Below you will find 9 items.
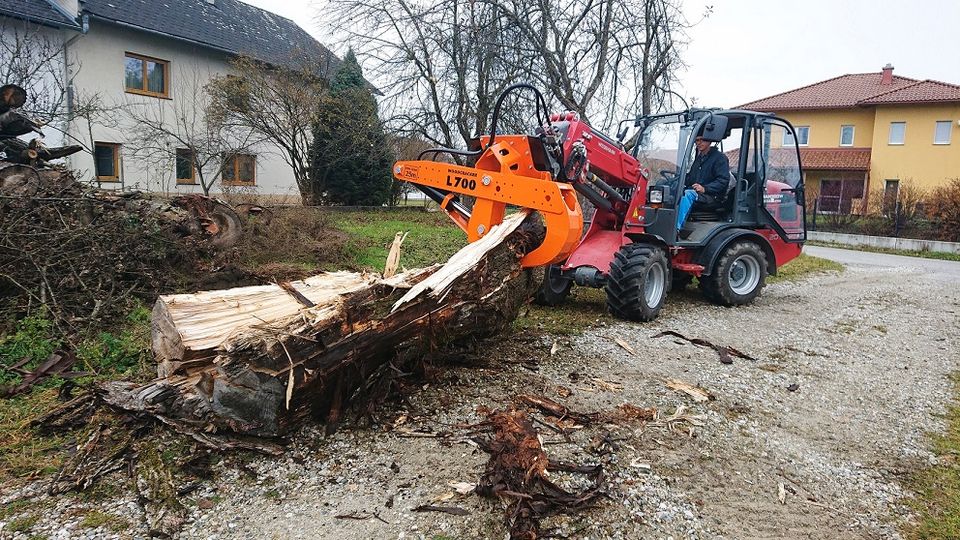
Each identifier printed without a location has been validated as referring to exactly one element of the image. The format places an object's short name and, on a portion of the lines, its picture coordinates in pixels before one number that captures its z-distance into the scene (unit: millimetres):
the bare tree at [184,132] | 15348
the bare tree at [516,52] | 13289
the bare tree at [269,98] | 15258
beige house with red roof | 27156
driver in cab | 7250
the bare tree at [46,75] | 11180
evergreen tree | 14742
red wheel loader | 5340
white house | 15117
